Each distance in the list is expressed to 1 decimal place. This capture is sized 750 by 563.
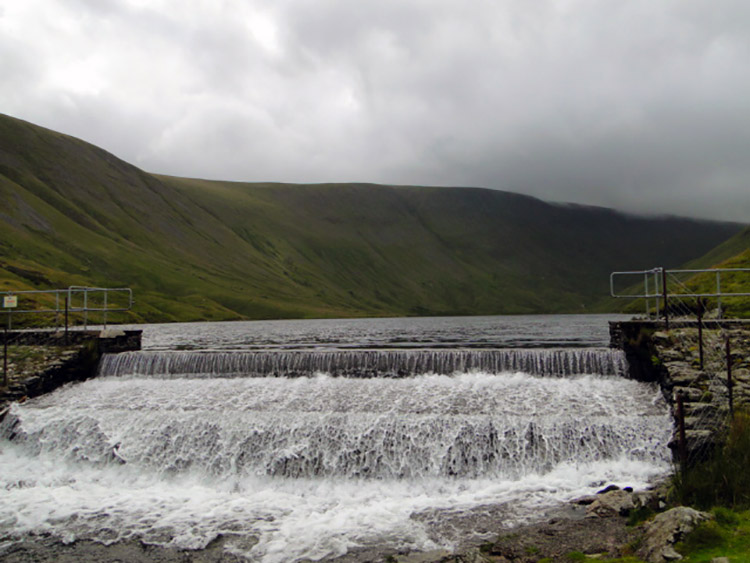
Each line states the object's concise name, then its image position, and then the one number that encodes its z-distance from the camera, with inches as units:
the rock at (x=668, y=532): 400.2
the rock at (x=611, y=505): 556.7
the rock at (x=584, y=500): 605.5
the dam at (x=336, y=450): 597.6
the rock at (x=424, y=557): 489.1
